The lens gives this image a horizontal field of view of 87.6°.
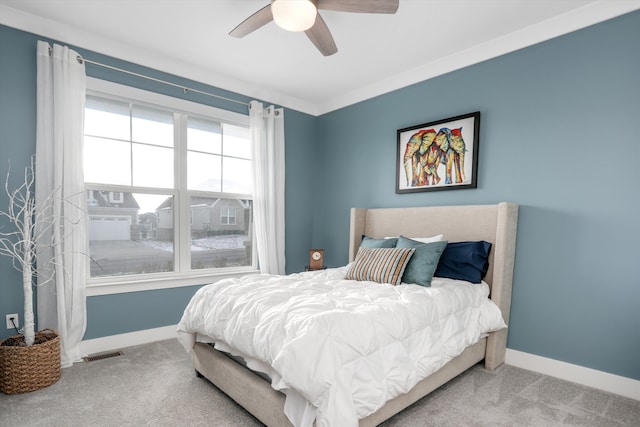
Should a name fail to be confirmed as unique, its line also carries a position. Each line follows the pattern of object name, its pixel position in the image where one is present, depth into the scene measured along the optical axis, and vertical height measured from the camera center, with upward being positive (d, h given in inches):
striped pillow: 101.8 -19.7
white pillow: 118.2 -12.6
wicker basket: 87.4 -44.9
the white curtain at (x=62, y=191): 104.1 +2.4
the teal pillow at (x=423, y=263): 99.5 -18.3
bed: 70.1 -25.3
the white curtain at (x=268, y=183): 153.9 +8.8
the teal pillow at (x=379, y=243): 120.3 -14.7
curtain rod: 112.7 +46.2
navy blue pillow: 105.3 -18.4
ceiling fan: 73.2 +45.1
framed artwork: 120.2 +19.0
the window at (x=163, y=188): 121.6 +4.9
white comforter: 56.5 -27.2
